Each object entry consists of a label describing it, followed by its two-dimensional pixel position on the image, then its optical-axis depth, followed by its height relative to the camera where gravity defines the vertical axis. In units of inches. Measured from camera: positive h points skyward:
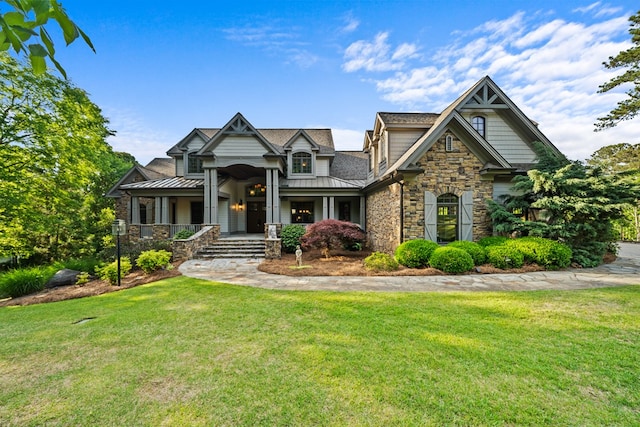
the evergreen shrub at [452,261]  318.7 -52.9
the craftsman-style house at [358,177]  386.9 +85.1
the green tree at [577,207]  345.1 +12.9
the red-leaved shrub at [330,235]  434.6 -27.1
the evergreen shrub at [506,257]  333.1 -51.8
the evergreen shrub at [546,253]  332.5 -45.9
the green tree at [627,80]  429.1 +233.6
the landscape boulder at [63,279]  354.9 -80.6
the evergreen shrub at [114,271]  326.0 -66.3
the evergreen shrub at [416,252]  342.0 -45.8
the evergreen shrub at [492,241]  365.5 -33.1
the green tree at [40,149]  403.2 +122.2
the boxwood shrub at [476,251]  342.6 -44.7
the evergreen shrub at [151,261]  351.6 -55.4
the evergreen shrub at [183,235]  502.5 -29.1
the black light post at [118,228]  313.7 -9.3
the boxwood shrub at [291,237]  506.2 -35.0
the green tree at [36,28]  40.1 +32.2
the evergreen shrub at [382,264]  340.2 -59.9
